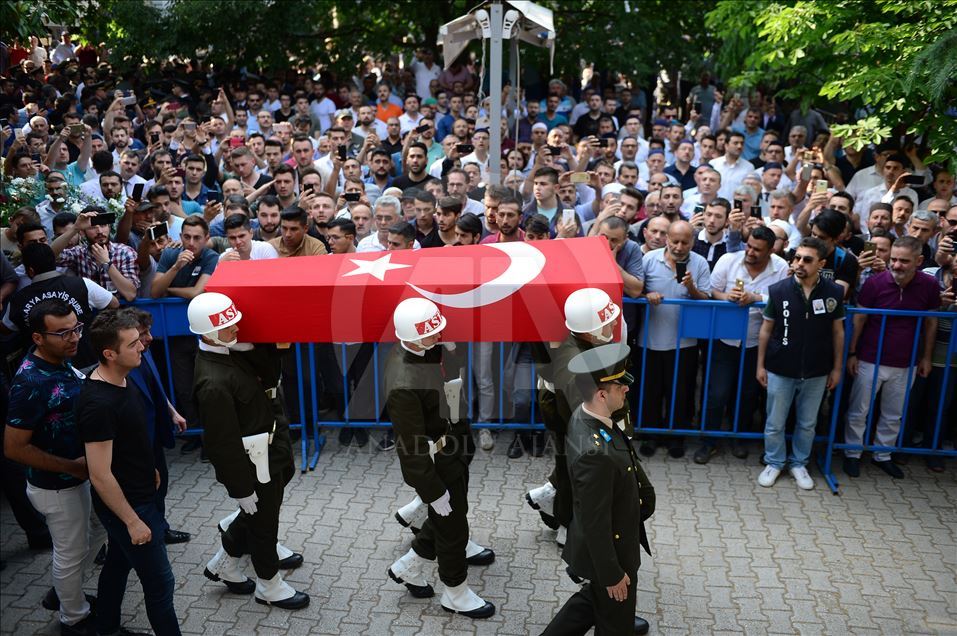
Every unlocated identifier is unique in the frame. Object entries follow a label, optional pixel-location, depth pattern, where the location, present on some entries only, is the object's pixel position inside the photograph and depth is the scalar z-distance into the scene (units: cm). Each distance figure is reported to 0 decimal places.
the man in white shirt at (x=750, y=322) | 587
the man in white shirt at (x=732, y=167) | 920
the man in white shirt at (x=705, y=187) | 797
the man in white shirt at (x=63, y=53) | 1703
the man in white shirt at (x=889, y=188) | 769
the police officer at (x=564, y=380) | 408
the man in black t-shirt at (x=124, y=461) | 364
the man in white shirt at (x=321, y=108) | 1346
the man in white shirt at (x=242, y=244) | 618
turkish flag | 421
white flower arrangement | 707
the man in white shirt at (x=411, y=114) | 1194
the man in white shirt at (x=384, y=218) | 668
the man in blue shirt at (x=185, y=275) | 603
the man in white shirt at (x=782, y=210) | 716
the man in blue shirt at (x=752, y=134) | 1114
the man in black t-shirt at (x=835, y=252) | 593
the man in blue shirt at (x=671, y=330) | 601
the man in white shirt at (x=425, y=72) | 1453
